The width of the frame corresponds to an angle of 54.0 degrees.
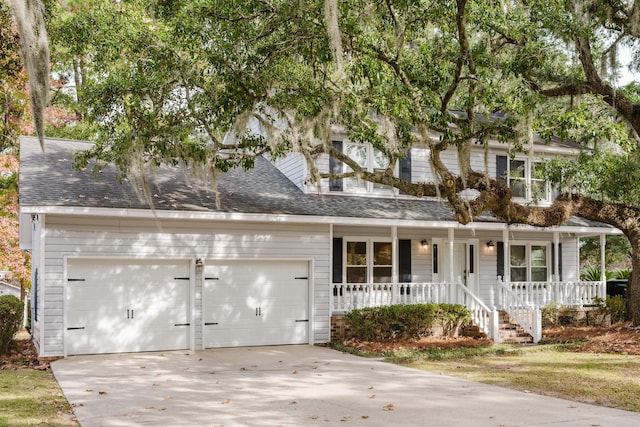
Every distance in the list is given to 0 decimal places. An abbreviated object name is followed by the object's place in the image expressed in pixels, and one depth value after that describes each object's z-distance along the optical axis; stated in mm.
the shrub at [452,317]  14156
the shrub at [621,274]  22952
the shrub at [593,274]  22927
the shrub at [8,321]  11297
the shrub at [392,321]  13609
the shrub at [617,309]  16531
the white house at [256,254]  11766
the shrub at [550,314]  15703
